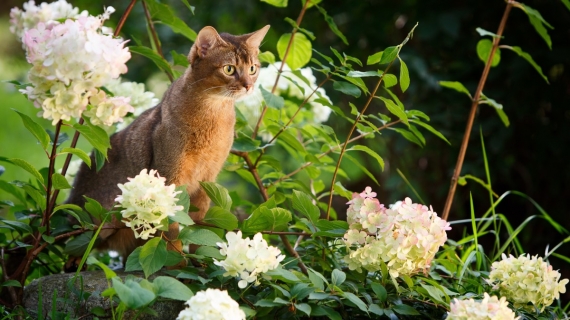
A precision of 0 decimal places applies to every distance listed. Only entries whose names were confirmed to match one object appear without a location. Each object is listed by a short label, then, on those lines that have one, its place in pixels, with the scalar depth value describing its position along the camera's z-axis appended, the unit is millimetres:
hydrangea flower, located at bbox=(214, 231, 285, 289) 3641
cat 5180
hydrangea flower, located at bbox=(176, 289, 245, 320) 3227
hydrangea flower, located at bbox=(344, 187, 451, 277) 4055
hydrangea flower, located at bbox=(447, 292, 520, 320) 3529
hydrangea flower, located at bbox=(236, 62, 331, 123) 6223
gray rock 4129
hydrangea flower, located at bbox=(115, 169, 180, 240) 3592
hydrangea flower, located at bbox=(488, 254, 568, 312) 4246
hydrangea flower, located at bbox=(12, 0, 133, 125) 3398
